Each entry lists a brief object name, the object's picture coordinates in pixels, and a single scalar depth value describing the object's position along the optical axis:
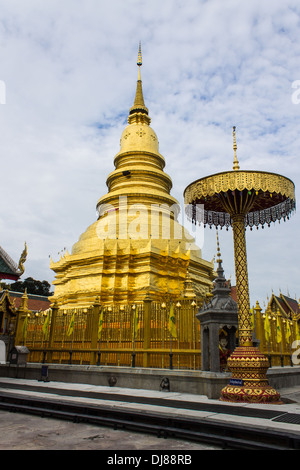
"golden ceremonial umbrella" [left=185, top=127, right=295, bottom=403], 7.69
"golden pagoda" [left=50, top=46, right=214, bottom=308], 18.28
